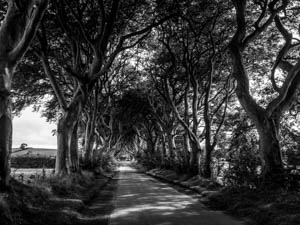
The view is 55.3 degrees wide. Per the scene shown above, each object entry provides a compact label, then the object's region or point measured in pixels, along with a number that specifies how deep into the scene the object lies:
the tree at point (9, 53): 7.24
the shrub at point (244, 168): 11.54
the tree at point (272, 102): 10.50
